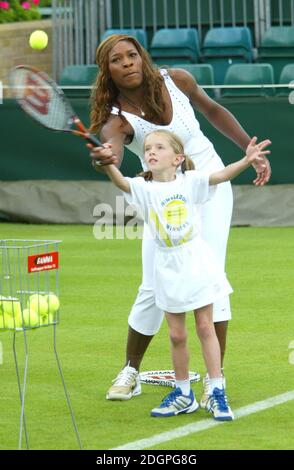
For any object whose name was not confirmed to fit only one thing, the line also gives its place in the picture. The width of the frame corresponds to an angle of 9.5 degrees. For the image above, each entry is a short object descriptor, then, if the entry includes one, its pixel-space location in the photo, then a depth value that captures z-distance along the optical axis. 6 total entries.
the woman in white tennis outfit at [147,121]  8.64
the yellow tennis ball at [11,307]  7.41
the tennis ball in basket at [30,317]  7.49
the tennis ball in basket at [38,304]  7.53
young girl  8.23
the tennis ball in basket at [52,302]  7.55
